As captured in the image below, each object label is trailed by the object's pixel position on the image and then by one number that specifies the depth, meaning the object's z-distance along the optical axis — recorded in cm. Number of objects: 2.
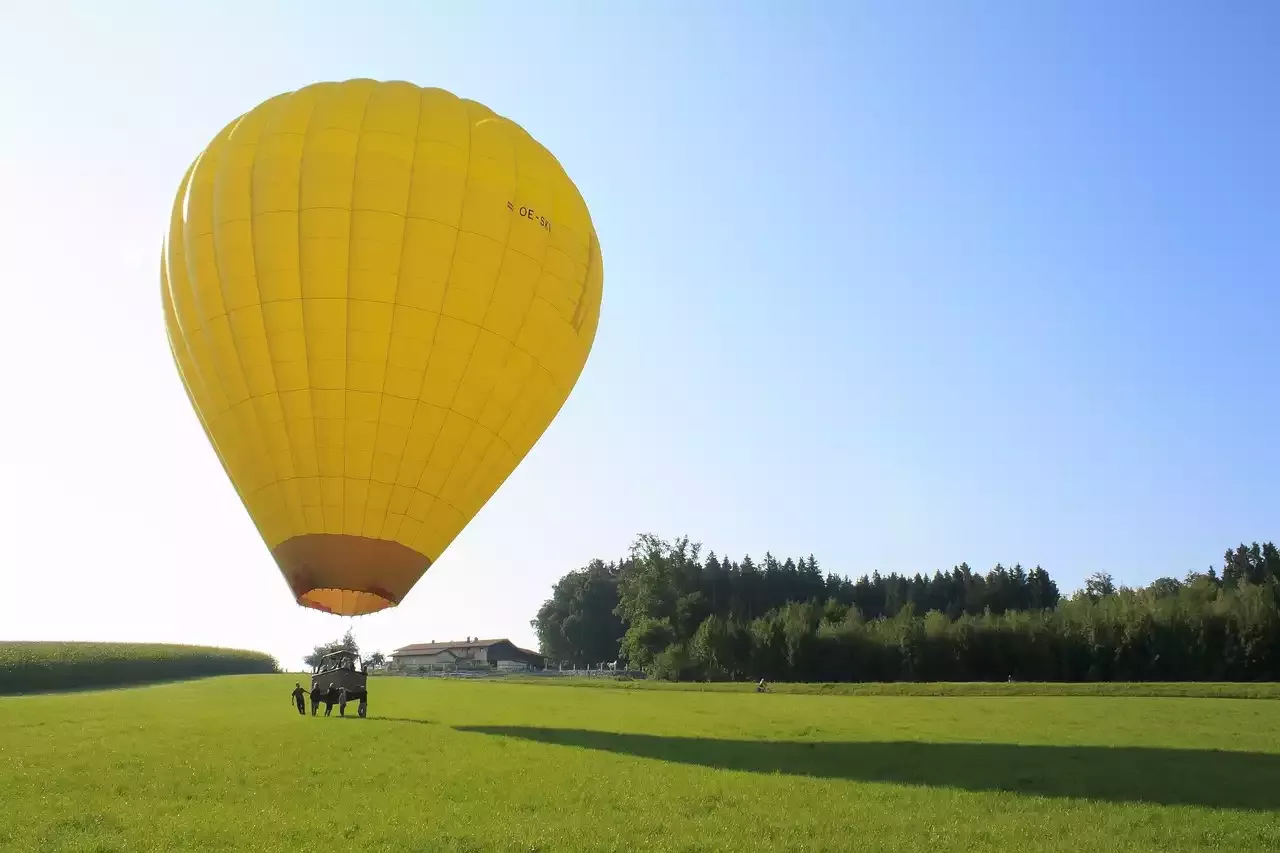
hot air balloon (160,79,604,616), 2091
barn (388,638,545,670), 12690
